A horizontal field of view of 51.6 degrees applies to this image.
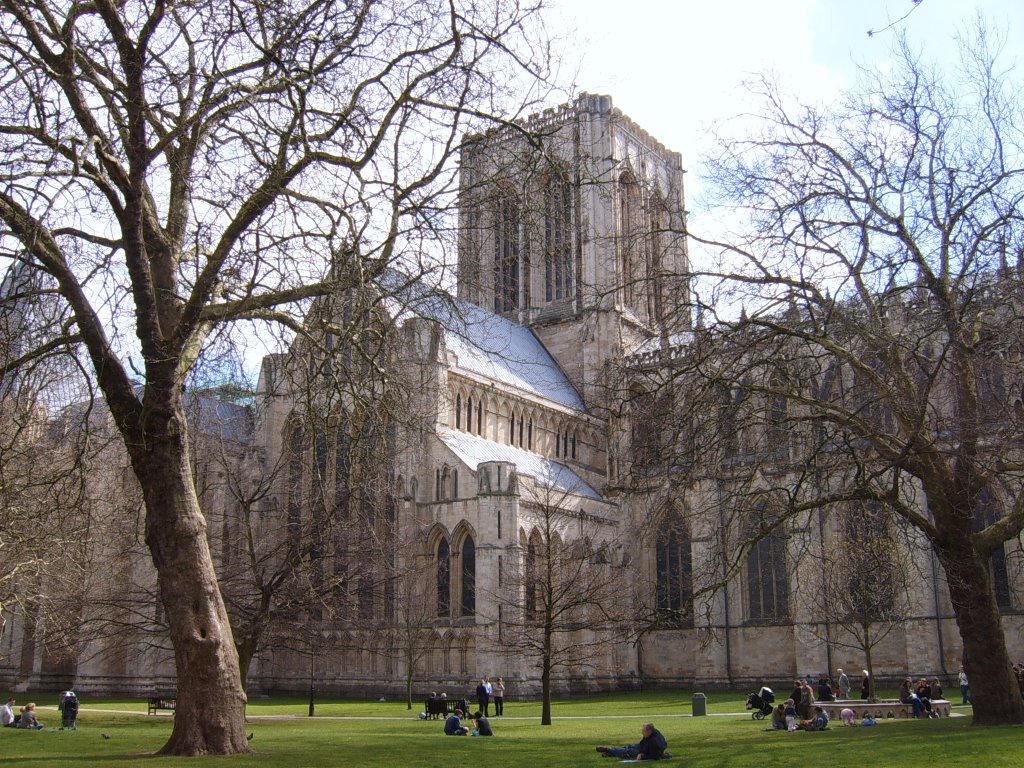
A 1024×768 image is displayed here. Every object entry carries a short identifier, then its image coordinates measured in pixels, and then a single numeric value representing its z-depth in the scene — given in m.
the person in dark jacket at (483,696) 27.38
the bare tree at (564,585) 30.88
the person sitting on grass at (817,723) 21.19
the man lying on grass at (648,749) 15.21
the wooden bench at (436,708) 27.42
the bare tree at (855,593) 29.41
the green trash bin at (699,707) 27.50
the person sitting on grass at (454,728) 21.12
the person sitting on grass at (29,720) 23.13
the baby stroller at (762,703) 25.34
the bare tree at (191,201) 11.69
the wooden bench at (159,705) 29.03
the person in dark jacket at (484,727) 21.36
